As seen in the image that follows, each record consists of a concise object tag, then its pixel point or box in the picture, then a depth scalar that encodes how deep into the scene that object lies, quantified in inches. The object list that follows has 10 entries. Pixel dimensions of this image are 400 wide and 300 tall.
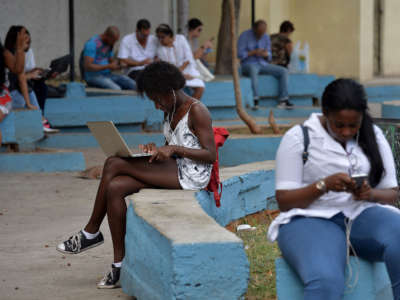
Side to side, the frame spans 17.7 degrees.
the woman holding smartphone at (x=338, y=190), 214.4
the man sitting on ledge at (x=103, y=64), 696.9
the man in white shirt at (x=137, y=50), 719.7
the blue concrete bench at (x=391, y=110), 581.8
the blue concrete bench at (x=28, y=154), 552.7
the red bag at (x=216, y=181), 311.6
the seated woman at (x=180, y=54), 706.1
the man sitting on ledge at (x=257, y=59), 817.3
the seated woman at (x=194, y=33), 802.8
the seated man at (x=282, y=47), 872.2
